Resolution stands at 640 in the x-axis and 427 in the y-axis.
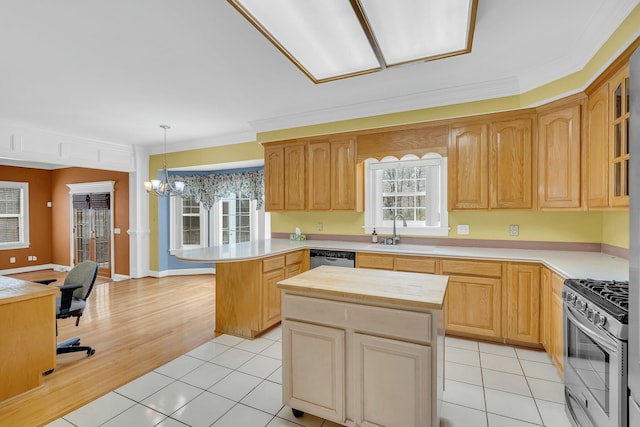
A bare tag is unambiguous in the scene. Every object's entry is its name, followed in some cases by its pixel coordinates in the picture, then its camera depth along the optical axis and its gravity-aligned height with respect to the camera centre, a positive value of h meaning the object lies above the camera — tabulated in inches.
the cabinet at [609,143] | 81.8 +18.8
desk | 86.7 -36.2
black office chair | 110.7 -31.6
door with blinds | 258.8 -15.1
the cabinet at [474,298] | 117.4 -34.6
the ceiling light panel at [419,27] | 66.3 +43.4
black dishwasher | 143.1 -22.9
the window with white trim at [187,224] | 247.9 -10.6
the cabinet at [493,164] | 122.0 +18.2
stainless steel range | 54.4 -29.3
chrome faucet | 153.5 -14.3
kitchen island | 62.2 -30.2
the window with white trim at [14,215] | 264.7 -2.0
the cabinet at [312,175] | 156.9 +18.4
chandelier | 181.6 +14.8
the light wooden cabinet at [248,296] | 127.9 -36.2
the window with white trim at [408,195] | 151.6 +7.3
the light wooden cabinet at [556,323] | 93.0 -36.0
